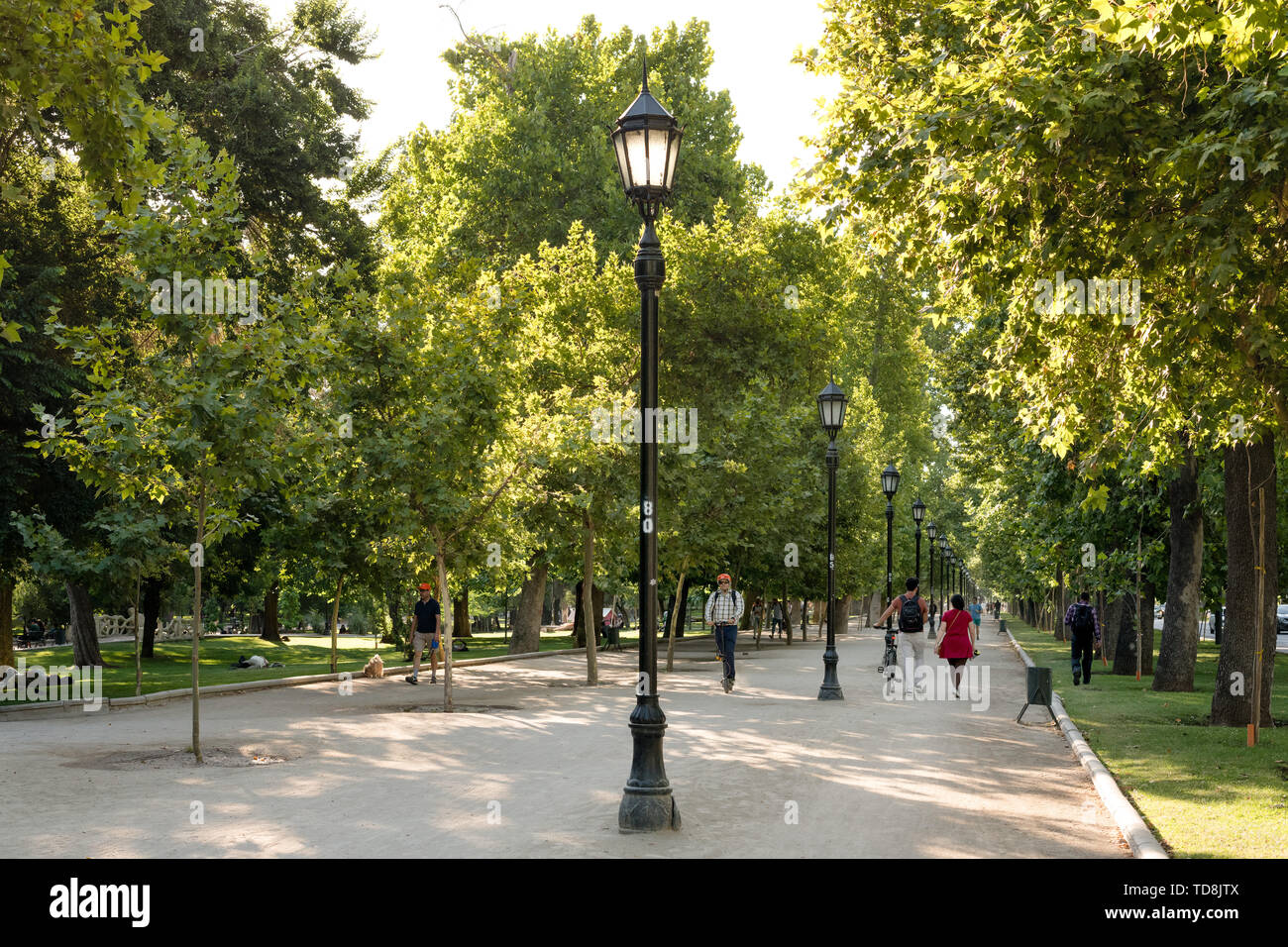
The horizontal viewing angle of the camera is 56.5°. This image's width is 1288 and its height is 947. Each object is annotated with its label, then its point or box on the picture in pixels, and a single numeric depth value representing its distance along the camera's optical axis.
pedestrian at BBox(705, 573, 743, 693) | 22.86
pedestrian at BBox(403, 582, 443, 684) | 24.38
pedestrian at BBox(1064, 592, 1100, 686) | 25.33
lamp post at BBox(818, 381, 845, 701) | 21.64
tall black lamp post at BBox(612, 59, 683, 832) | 9.59
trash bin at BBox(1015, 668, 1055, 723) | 17.88
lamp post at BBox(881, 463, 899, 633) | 30.81
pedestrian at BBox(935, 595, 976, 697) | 19.83
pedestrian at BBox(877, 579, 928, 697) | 21.59
